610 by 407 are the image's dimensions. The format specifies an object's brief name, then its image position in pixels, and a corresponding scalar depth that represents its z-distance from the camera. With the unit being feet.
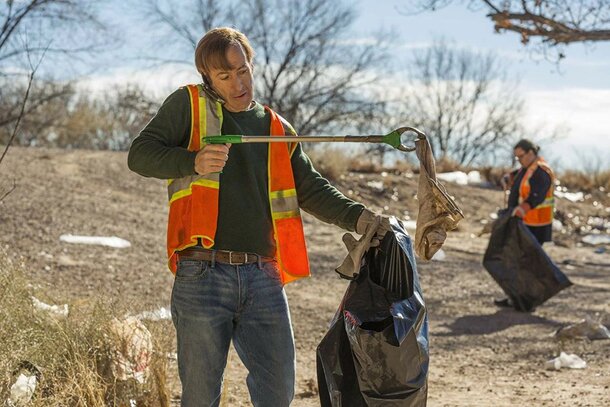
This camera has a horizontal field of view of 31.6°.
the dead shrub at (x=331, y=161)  60.23
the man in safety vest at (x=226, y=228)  11.41
